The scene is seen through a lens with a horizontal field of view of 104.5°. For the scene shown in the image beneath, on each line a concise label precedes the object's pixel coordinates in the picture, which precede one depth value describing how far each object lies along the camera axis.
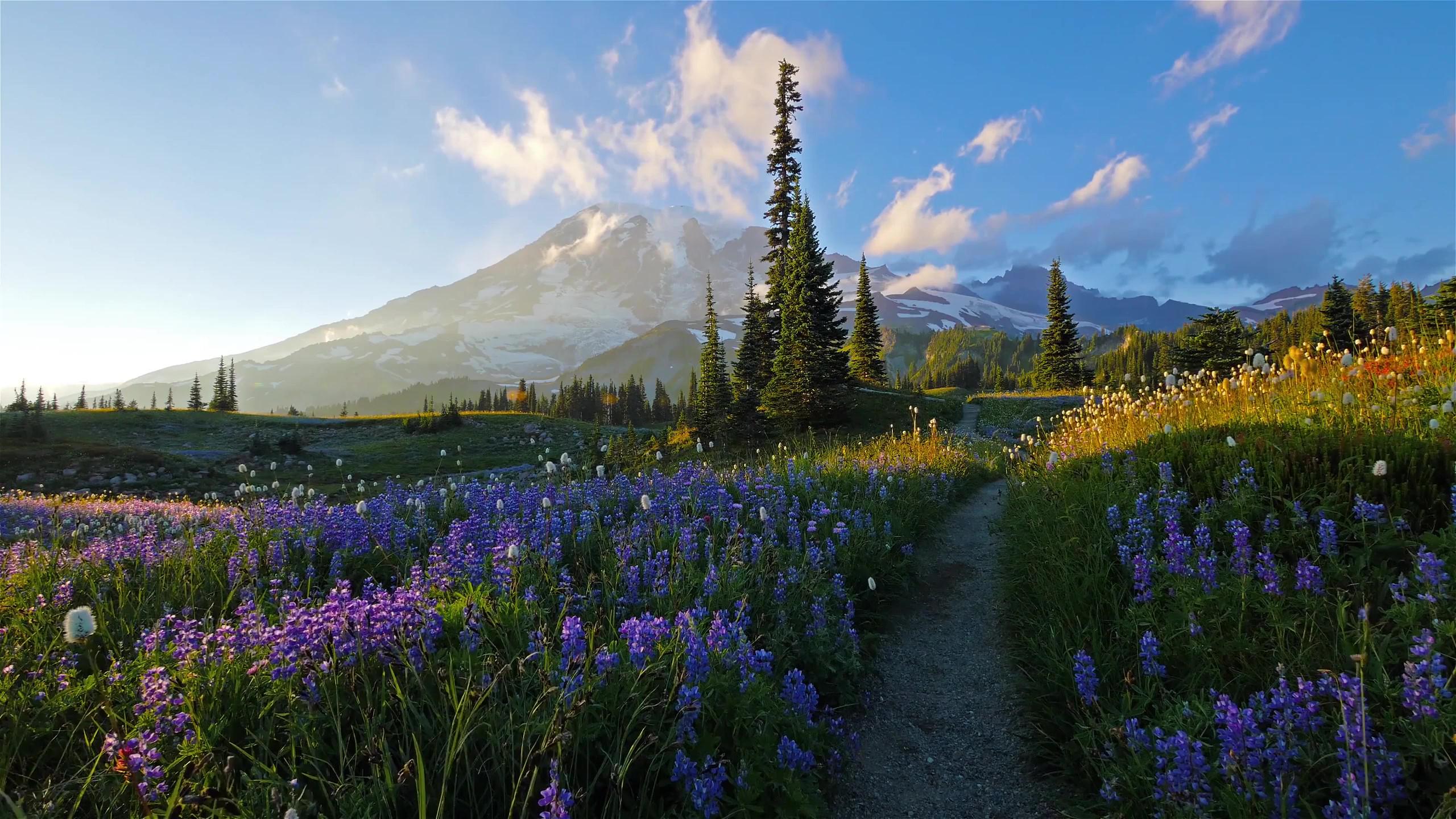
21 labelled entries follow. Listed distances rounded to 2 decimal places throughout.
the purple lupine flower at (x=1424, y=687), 2.24
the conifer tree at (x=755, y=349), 28.23
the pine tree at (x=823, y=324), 22.11
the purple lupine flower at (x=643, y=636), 2.83
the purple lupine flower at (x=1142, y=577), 3.87
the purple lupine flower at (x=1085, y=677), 3.20
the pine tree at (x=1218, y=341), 29.64
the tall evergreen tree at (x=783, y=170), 29.88
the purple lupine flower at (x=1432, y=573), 2.80
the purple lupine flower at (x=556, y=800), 1.93
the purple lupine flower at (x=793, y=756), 2.64
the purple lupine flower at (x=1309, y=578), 3.30
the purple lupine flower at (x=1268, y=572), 3.32
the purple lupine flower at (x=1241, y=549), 3.62
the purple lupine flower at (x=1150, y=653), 3.12
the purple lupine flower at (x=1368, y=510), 3.80
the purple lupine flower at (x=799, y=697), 3.02
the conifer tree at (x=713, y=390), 22.75
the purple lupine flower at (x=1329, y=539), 3.66
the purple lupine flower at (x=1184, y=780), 2.29
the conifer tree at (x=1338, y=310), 38.56
